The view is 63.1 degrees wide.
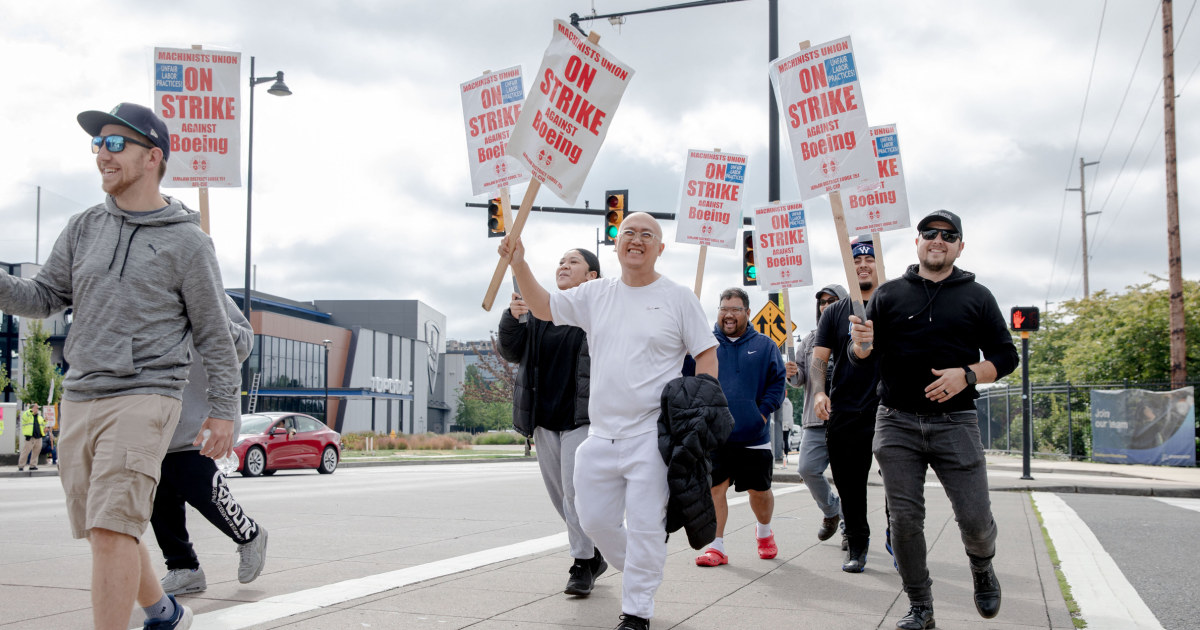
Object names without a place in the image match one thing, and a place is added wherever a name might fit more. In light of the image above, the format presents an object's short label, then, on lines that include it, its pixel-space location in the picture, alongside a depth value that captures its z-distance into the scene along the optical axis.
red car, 18.89
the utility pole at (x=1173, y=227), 22.98
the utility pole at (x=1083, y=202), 54.38
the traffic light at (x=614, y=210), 17.47
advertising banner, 22.42
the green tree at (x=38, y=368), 30.83
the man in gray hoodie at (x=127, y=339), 3.32
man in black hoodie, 4.64
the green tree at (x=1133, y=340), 26.31
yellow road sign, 17.61
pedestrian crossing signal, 16.02
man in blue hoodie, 6.70
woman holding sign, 5.43
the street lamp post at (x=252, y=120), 23.27
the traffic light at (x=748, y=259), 18.33
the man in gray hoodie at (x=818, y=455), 7.18
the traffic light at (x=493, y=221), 17.30
